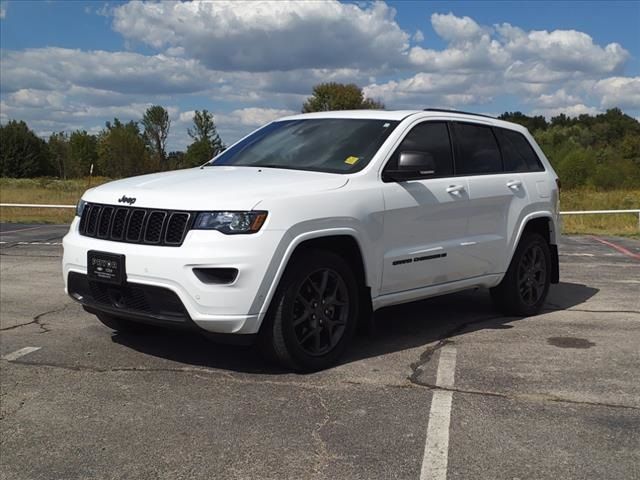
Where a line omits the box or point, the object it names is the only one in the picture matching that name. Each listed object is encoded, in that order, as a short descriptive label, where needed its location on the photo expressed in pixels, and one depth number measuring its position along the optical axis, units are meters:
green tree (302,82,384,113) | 66.25
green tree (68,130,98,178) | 83.94
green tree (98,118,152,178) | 68.12
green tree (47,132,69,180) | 84.88
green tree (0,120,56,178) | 83.94
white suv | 4.40
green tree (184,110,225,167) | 69.26
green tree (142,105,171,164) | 77.12
